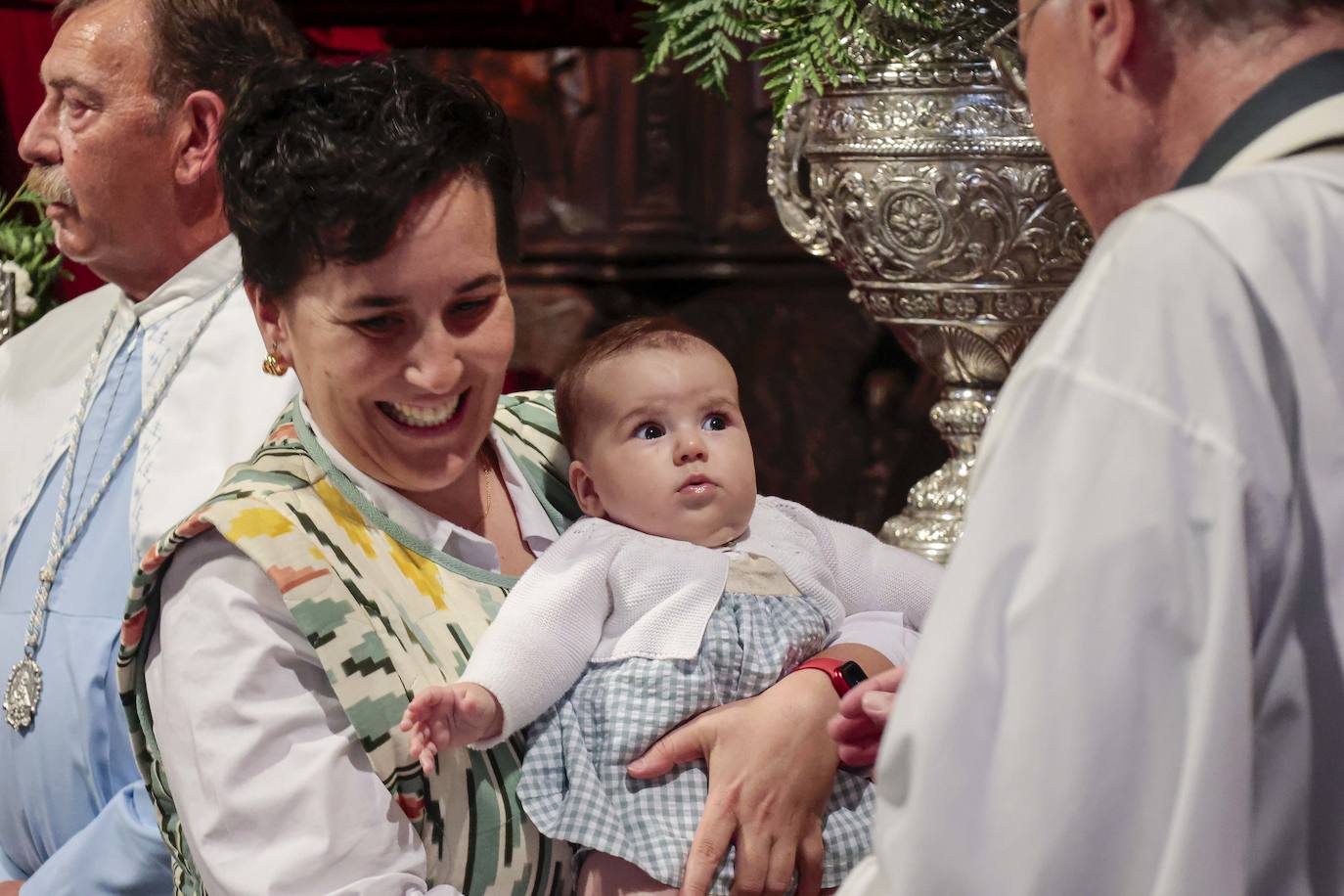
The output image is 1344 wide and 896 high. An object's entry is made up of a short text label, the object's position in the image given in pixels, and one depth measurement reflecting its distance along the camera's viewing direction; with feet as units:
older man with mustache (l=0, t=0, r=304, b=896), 6.24
